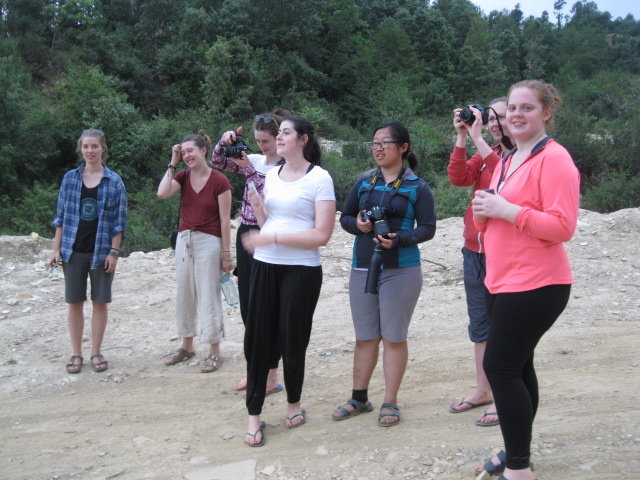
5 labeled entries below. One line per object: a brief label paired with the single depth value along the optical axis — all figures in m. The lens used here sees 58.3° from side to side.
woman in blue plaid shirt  4.85
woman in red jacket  3.48
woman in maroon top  4.77
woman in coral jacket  2.48
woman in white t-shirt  3.45
